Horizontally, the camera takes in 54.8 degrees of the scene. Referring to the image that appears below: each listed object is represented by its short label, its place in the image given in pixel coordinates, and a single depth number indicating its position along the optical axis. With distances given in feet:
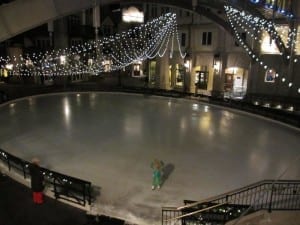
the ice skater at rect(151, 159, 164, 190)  32.53
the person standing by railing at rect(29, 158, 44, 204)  28.55
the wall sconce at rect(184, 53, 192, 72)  98.53
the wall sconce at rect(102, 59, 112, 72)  123.34
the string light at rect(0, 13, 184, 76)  106.93
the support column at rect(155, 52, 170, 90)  107.86
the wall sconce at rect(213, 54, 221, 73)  90.03
